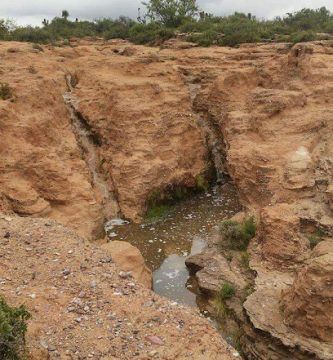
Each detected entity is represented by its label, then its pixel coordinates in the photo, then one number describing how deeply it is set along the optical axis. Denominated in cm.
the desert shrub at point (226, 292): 1017
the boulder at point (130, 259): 1044
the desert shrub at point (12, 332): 566
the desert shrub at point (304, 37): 2122
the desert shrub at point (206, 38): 2220
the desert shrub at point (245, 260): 1088
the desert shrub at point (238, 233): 1171
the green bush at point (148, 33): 2430
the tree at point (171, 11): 3209
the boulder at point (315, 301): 784
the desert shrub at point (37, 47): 1888
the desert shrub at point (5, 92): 1434
